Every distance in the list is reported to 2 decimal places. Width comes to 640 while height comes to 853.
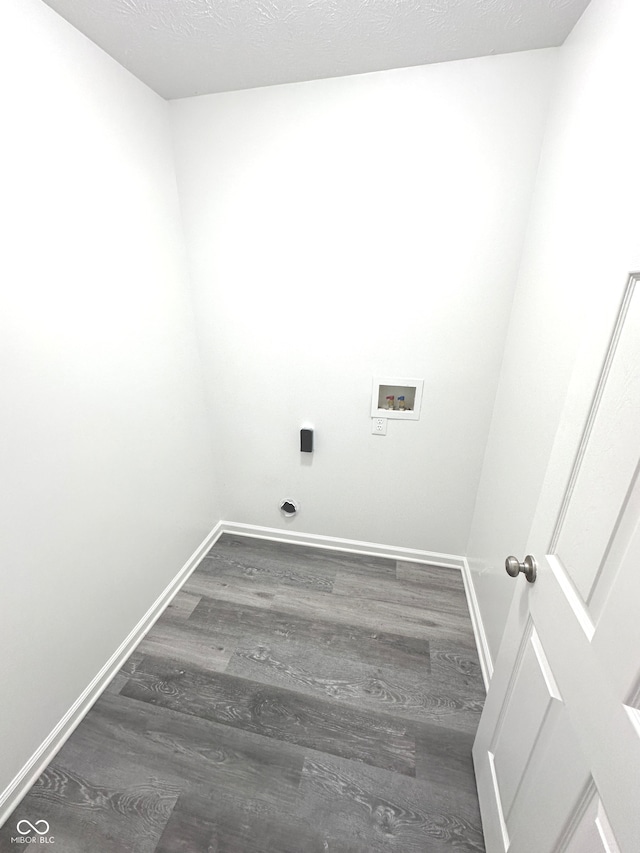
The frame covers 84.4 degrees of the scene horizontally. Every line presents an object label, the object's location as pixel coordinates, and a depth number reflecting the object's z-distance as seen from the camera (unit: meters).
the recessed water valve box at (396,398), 1.73
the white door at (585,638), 0.51
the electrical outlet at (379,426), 1.83
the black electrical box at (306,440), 1.91
